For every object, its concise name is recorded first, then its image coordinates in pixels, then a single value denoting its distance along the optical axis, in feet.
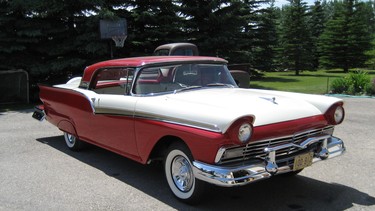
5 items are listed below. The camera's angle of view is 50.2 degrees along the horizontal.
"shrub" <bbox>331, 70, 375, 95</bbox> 46.73
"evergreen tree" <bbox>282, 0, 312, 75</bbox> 106.73
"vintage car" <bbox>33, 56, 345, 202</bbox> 12.51
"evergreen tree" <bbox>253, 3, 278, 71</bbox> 87.51
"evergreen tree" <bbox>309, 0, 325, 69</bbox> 149.22
